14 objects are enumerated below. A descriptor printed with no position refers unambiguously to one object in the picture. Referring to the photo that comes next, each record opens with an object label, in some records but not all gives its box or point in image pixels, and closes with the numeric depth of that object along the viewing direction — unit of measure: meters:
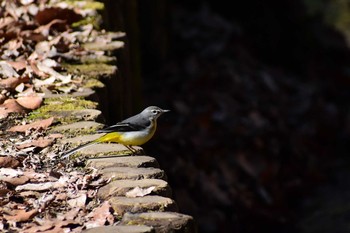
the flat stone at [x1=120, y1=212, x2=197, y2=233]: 7.96
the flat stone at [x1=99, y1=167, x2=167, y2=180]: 9.09
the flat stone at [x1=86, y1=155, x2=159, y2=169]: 9.48
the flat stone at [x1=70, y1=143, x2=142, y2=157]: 9.85
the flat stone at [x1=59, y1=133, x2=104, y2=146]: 10.13
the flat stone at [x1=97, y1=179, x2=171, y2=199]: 8.70
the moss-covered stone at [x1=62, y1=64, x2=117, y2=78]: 12.86
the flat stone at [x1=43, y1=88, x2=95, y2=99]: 11.78
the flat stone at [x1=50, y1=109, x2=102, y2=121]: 10.96
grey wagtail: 10.12
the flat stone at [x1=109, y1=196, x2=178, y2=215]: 8.30
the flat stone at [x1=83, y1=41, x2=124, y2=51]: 14.08
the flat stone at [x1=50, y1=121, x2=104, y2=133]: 10.55
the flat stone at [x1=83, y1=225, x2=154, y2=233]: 7.65
